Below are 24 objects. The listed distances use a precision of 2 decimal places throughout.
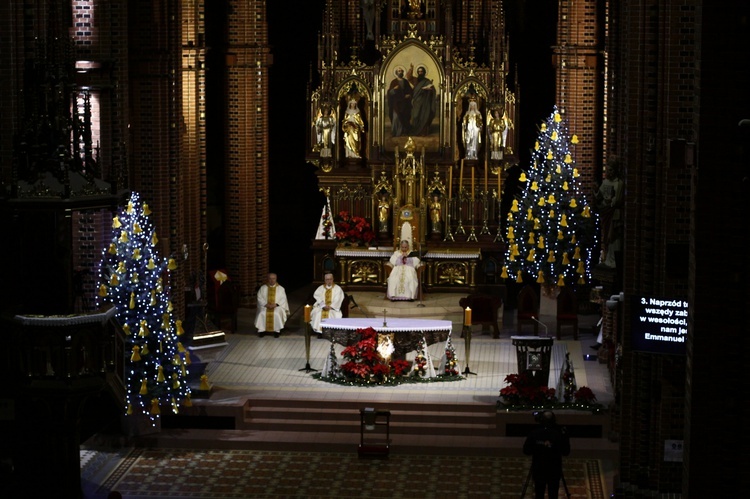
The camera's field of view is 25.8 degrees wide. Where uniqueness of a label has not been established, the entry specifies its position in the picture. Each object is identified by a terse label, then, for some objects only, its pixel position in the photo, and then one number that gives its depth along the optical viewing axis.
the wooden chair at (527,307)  28.97
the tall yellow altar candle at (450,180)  33.38
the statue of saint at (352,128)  33.47
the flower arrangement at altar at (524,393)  24.16
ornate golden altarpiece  32.88
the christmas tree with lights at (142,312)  22.91
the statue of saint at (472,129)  33.16
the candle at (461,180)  33.31
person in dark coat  19.34
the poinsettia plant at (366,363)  25.80
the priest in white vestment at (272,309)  29.42
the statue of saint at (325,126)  33.41
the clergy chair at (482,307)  29.00
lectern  24.38
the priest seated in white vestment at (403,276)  31.36
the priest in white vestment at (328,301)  29.05
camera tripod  19.60
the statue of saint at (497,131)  33.09
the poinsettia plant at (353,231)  33.00
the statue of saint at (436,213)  33.31
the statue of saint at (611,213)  23.34
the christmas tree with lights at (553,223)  29.77
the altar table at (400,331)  26.05
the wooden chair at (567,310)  28.98
